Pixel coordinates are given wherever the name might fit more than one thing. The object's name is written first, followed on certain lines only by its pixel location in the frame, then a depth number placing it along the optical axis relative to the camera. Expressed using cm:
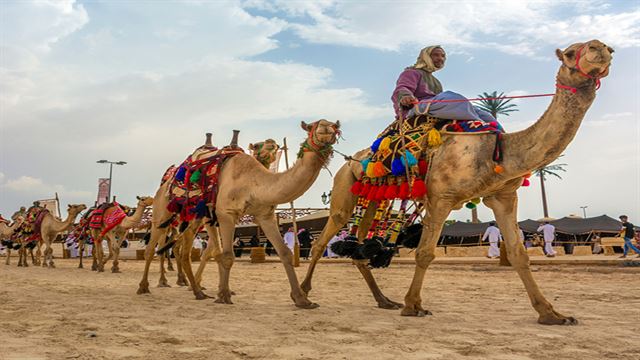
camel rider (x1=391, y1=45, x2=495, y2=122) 652
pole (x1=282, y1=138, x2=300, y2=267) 1566
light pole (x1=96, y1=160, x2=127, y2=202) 3842
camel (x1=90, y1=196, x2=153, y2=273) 1614
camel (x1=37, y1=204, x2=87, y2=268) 2050
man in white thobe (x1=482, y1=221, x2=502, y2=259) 2236
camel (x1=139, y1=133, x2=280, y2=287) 898
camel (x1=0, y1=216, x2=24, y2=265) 2400
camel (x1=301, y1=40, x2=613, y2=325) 518
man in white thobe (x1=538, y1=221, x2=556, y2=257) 2256
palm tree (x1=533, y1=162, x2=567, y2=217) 5350
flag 3731
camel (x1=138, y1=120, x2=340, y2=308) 660
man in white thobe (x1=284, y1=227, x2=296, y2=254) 2744
